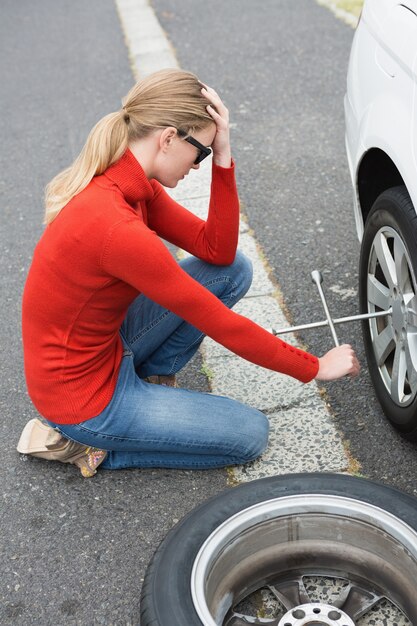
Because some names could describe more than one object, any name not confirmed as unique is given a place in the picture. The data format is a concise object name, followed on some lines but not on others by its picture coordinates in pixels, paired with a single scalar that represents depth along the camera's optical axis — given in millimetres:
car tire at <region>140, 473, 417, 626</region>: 2154
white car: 2465
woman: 2340
